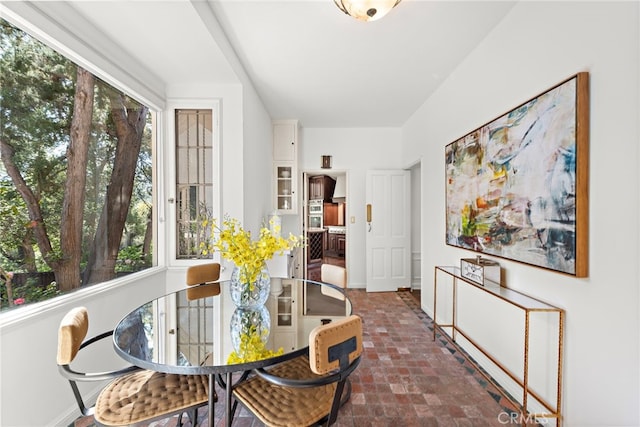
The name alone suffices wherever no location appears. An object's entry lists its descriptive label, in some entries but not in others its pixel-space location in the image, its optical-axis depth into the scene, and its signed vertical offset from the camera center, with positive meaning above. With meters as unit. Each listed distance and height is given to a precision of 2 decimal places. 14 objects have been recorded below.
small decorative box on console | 1.94 -0.46
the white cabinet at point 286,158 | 4.28 +0.91
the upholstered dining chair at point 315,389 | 1.01 -0.88
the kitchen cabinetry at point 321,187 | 7.65 +0.74
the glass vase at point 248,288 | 1.51 -0.47
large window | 1.39 +0.24
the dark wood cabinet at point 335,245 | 7.45 -1.00
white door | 4.36 -0.25
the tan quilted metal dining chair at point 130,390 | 1.06 -0.87
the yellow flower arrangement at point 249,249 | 1.45 -0.22
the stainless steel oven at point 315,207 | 7.75 +0.14
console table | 1.50 -0.92
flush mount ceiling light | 1.56 +1.28
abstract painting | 1.35 +0.20
